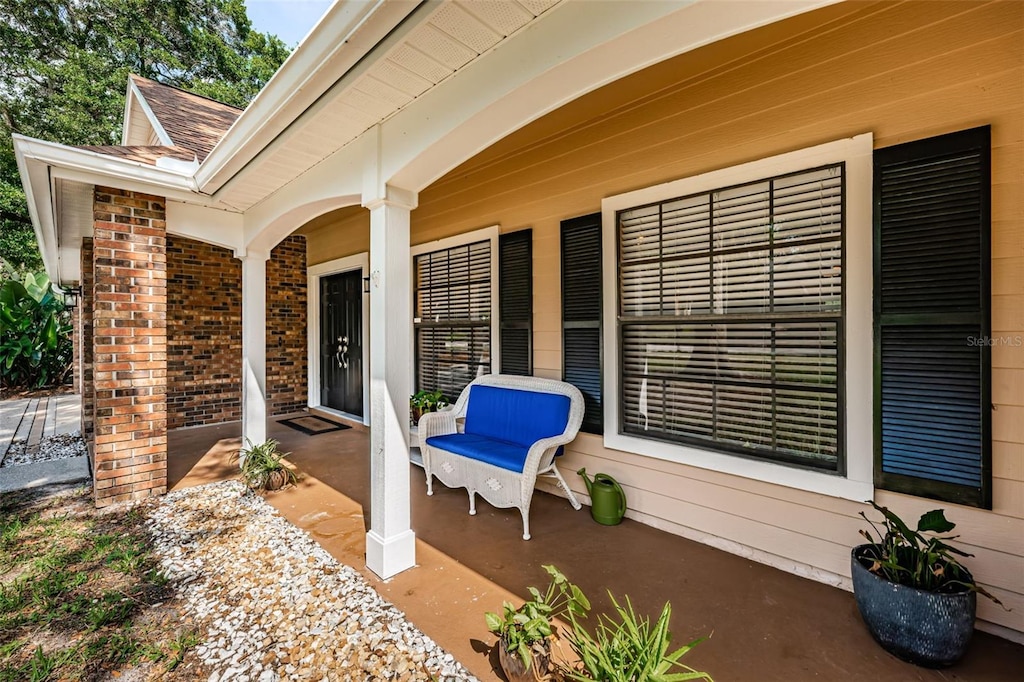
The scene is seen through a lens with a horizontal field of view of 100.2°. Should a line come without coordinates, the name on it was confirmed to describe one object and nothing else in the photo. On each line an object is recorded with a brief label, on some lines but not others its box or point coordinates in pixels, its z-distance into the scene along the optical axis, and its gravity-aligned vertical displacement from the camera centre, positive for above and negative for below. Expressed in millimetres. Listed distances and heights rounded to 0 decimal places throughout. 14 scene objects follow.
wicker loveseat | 2883 -794
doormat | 5699 -1219
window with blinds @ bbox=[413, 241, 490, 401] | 4242 +215
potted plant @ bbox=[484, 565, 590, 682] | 1599 -1150
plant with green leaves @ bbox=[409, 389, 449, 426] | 4348 -674
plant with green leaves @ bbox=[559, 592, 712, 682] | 1432 -1134
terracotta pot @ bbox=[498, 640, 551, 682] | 1597 -1243
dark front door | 5957 -68
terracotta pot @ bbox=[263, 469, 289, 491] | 3650 -1227
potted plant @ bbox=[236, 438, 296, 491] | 3646 -1140
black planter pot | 1648 -1138
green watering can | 2990 -1167
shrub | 9398 -33
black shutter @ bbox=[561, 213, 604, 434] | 3256 +190
